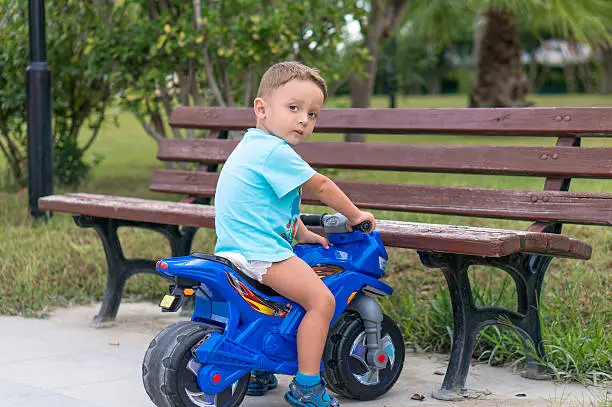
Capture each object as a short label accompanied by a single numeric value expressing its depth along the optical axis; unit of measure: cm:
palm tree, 1312
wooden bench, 377
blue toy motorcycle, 336
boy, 346
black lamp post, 691
